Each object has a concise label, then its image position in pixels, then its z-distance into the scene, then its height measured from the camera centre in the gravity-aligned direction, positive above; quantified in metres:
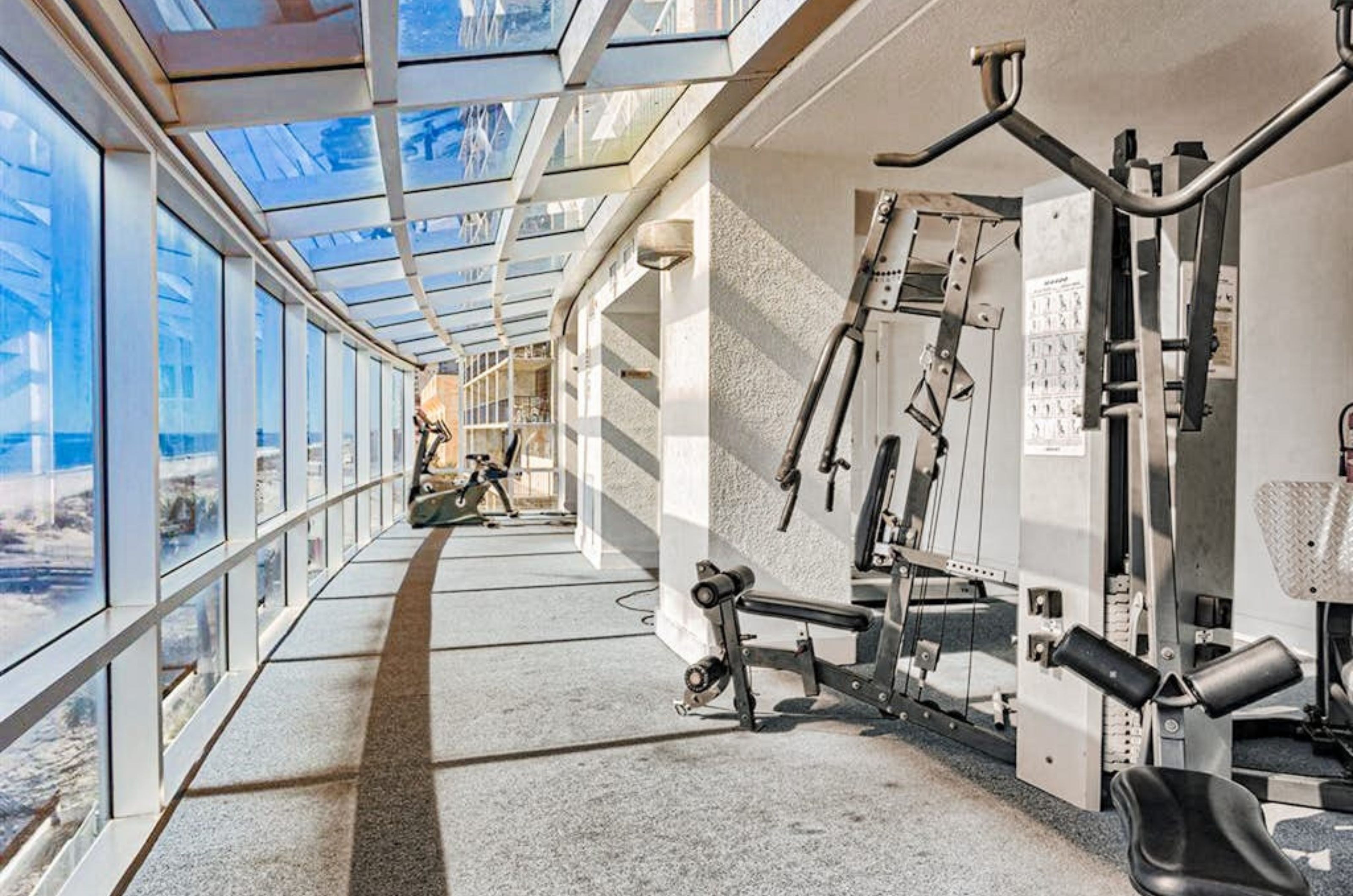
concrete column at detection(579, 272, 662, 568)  8.50 -0.12
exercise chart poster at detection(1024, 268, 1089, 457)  3.00 +0.22
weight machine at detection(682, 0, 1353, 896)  1.60 -0.26
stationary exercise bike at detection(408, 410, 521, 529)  11.91 -0.92
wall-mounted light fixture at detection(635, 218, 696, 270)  5.00 +1.03
